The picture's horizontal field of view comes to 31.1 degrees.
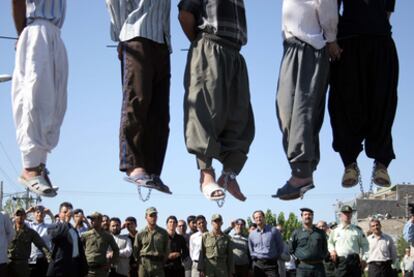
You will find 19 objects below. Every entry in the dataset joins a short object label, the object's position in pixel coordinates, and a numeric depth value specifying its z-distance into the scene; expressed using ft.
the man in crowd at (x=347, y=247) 51.75
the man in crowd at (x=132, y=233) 48.58
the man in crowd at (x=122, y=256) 47.55
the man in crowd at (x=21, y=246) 44.47
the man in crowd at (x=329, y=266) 52.40
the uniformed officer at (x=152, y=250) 46.37
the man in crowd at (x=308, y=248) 49.56
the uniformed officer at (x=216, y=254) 49.83
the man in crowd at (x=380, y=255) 54.80
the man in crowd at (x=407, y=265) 63.83
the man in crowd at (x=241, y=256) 53.31
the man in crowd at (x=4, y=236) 41.65
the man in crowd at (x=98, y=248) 45.60
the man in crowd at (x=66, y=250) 42.26
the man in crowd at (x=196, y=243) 50.44
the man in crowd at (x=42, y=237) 46.32
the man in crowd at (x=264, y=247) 50.85
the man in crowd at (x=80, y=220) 45.80
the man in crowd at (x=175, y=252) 49.42
